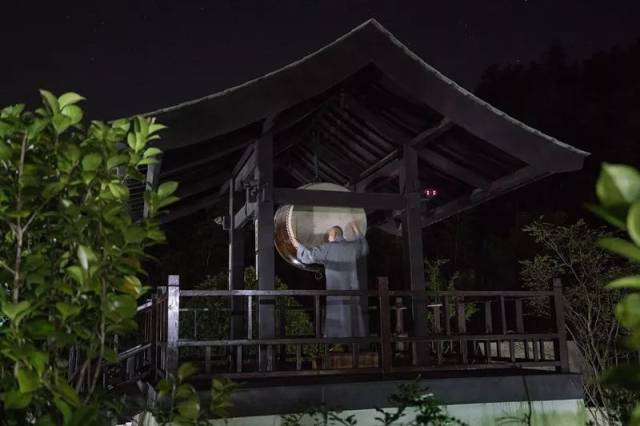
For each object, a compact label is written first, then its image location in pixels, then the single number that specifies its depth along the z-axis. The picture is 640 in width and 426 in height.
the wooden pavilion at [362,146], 5.12
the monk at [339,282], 6.69
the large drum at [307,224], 7.14
